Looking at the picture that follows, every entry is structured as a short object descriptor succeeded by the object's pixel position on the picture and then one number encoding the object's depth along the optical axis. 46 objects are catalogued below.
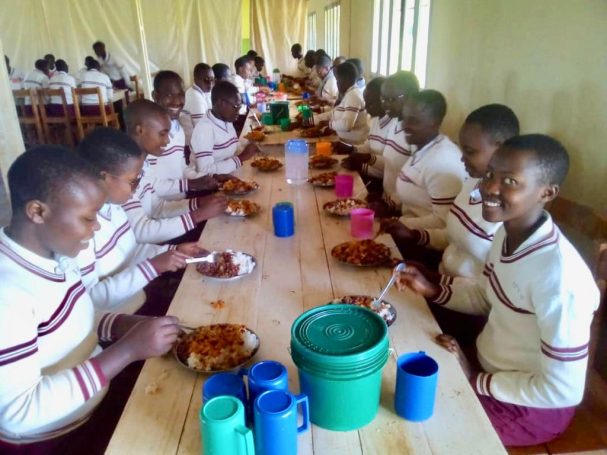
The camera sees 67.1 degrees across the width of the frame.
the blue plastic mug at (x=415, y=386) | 0.93
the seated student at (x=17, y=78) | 6.75
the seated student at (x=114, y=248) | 1.58
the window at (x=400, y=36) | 4.09
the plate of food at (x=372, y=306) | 1.29
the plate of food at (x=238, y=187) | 2.42
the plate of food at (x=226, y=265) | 1.54
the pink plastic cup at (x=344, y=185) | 2.34
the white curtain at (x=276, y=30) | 11.51
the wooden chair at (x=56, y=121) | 5.69
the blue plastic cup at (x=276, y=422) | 0.82
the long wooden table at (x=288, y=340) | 0.92
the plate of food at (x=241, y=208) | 2.09
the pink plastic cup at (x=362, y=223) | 1.84
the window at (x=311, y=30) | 12.23
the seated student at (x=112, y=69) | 8.36
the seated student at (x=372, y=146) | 2.96
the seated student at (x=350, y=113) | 3.90
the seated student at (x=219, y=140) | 3.00
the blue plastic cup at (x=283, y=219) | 1.84
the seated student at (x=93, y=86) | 6.07
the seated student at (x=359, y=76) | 4.34
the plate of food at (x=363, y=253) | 1.60
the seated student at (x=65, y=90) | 6.03
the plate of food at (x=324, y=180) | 2.53
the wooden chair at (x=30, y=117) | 5.69
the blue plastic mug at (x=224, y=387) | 0.92
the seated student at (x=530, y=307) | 1.08
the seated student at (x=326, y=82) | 5.72
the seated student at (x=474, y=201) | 1.65
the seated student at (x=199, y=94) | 4.50
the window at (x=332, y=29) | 9.03
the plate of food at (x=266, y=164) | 2.86
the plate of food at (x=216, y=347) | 1.10
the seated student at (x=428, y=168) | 2.08
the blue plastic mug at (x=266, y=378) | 0.88
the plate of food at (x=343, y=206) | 2.08
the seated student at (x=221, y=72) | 5.39
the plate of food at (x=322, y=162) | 2.93
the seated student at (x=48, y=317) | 0.98
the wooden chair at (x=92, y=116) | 5.56
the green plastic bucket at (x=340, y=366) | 0.87
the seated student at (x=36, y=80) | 6.57
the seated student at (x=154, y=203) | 2.08
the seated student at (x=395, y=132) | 2.73
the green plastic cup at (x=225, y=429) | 0.80
